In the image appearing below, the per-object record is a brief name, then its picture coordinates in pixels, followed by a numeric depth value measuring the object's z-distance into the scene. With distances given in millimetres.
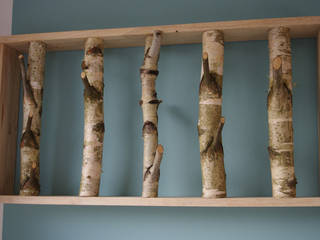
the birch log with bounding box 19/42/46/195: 1310
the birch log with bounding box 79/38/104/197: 1250
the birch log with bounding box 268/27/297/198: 1139
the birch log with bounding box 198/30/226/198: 1167
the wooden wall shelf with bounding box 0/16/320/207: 1140
